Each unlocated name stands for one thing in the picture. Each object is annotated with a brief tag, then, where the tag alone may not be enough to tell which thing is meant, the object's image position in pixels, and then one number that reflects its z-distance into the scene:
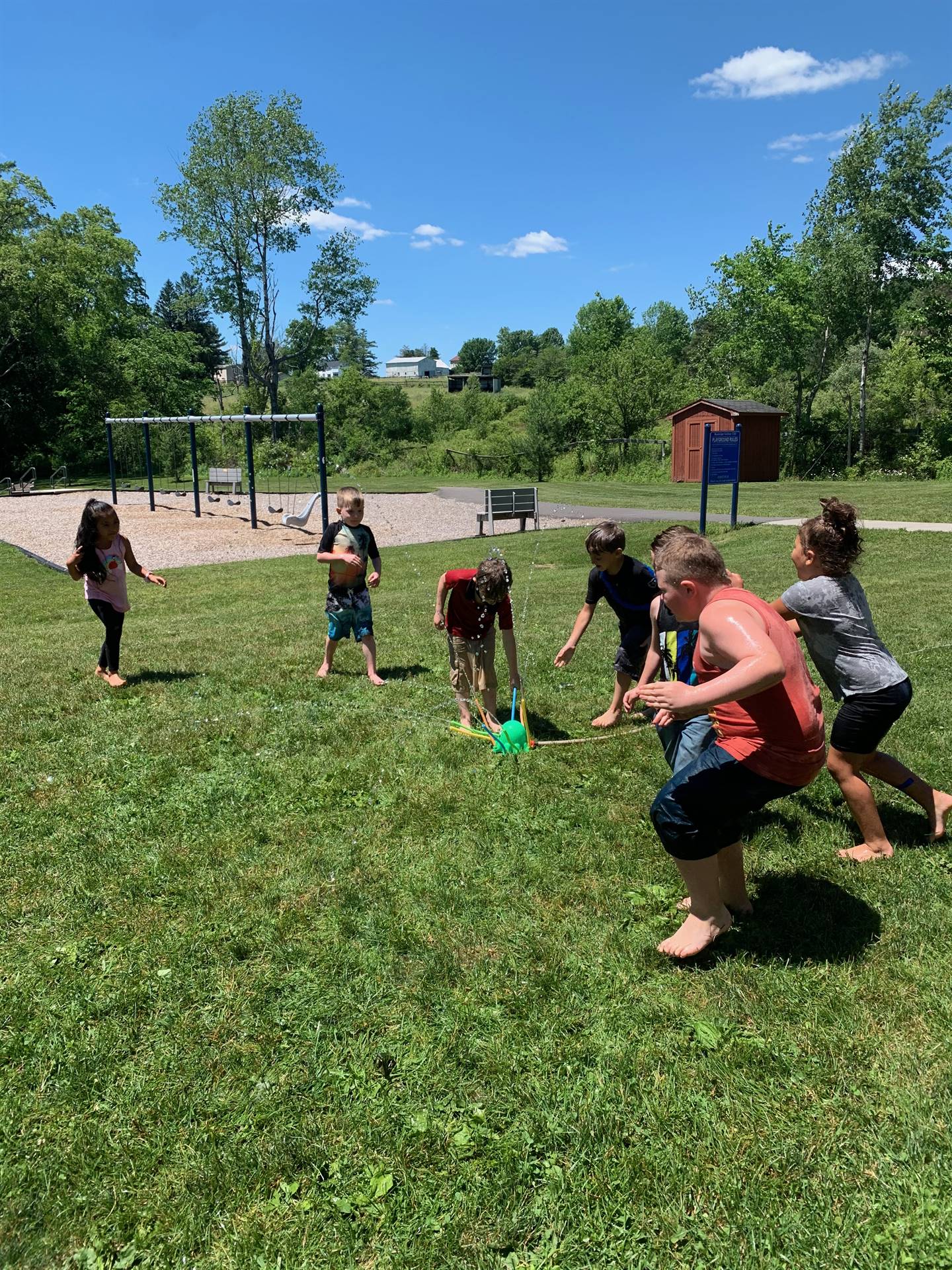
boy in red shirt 4.94
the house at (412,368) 160.62
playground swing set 18.47
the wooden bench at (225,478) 28.31
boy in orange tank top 2.91
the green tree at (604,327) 70.25
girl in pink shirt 6.69
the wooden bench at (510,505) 18.39
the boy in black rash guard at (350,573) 6.67
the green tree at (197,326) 83.81
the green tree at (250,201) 44.47
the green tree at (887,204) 36.06
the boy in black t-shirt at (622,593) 5.02
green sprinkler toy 5.19
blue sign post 16.22
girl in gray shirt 3.77
